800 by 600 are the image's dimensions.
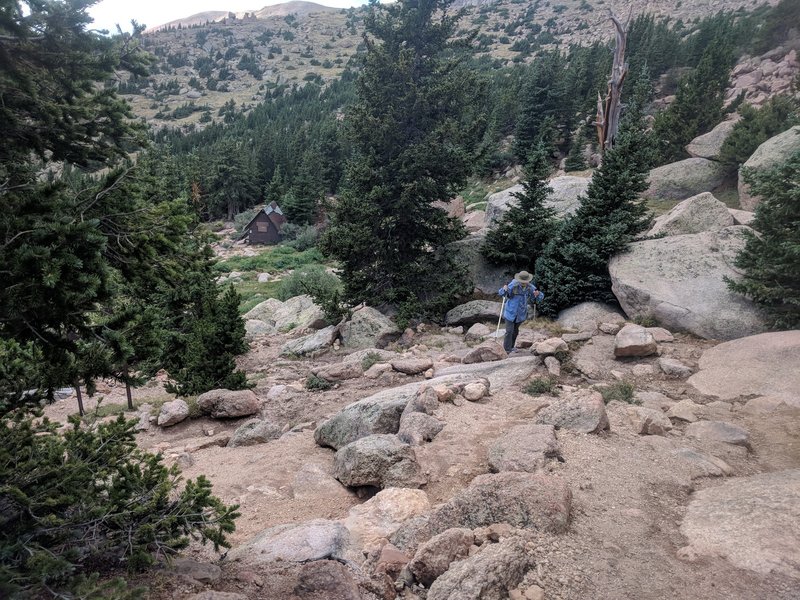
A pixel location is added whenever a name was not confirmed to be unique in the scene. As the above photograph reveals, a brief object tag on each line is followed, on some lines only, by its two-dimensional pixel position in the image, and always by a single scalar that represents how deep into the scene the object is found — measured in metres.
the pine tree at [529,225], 16.14
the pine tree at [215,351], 12.02
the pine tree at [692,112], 31.23
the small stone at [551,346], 10.25
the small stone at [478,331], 13.94
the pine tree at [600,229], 13.70
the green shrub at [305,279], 26.42
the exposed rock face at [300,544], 4.33
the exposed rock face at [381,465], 6.26
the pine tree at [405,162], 15.25
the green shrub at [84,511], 3.13
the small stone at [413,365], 11.11
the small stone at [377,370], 11.53
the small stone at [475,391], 8.64
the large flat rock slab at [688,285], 10.91
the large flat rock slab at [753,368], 8.16
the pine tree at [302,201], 53.22
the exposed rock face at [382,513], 4.99
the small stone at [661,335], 10.95
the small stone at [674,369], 9.32
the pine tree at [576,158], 37.94
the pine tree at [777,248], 9.91
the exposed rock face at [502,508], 4.52
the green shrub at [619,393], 8.15
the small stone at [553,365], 9.79
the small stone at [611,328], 11.79
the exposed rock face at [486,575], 3.50
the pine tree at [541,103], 45.78
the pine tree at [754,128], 22.51
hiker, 11.35
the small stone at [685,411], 7.45
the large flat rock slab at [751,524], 4.00
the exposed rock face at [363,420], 8.02
